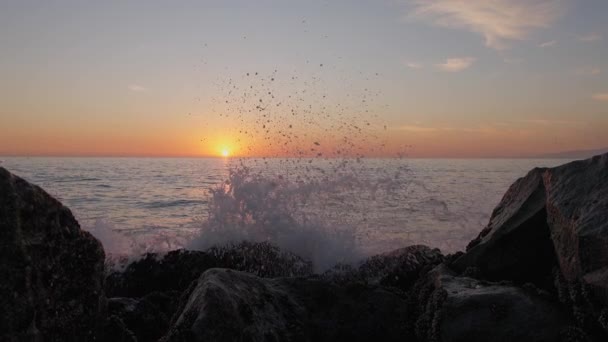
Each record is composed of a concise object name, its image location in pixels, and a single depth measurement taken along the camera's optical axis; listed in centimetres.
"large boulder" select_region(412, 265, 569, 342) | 425
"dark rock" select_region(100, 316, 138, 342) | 450
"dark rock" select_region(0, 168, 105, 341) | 333
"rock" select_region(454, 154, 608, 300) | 451
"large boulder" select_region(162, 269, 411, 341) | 407
